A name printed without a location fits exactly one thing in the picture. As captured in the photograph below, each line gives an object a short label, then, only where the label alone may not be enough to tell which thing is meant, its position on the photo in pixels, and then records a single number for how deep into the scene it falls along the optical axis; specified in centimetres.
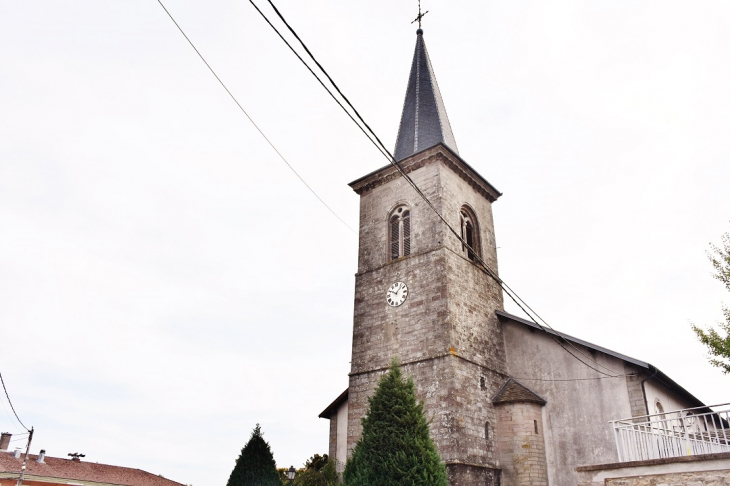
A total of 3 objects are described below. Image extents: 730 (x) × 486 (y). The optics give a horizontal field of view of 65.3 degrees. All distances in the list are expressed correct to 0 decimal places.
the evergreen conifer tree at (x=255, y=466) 1466
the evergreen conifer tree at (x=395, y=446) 1148
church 1573
